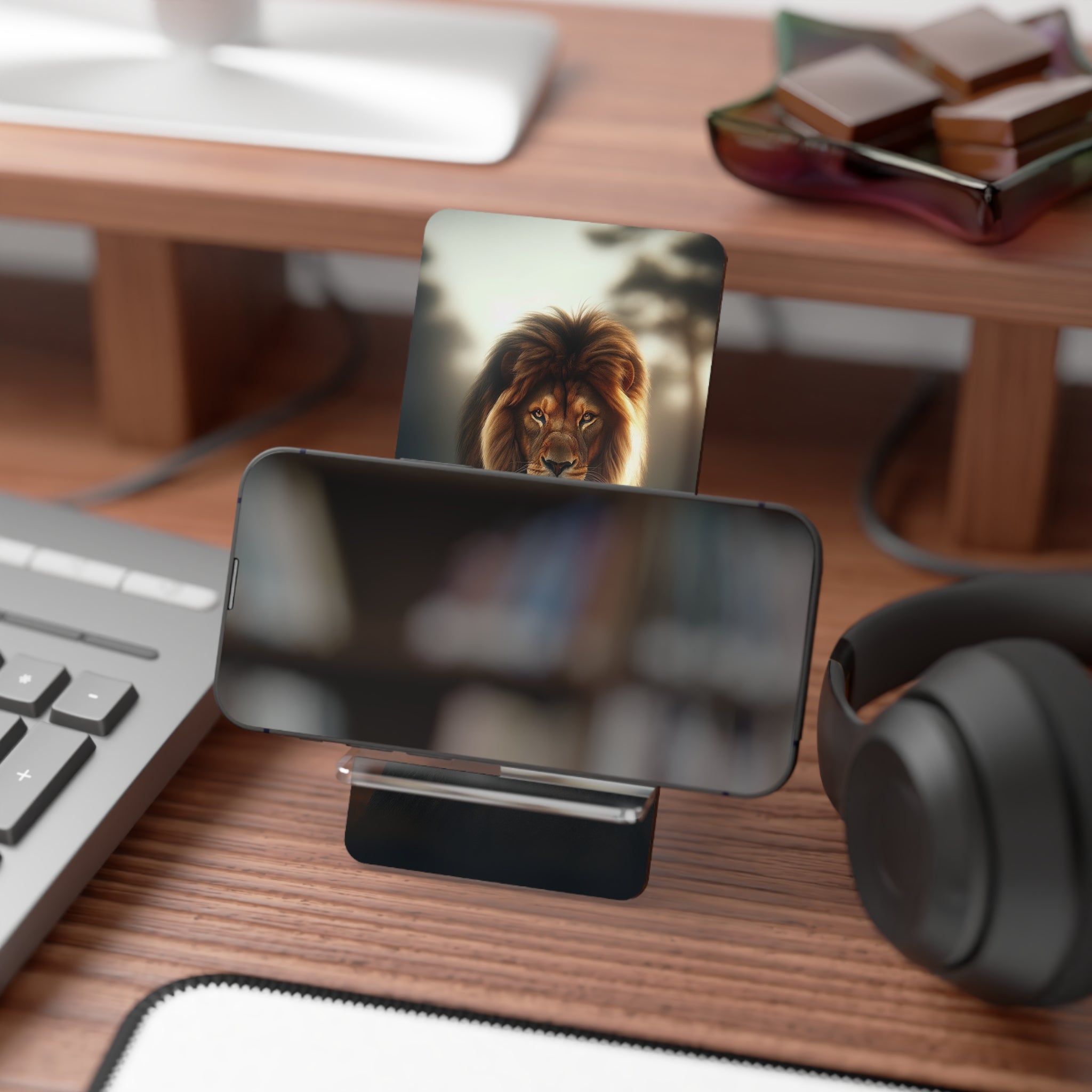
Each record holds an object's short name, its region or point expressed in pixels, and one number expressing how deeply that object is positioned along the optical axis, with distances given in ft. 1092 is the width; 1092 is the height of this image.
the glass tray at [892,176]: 3.08
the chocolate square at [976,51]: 3.29
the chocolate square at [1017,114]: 3.11
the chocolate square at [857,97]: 3.16
